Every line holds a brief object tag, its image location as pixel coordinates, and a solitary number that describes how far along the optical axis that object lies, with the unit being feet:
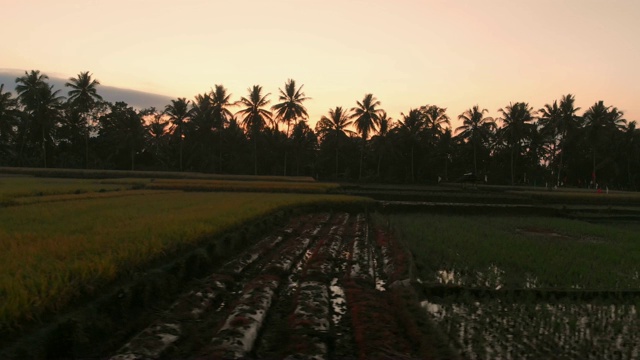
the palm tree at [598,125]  117.08
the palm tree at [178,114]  115.75
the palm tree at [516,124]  122.11
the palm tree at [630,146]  127.24
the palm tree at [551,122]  120.47
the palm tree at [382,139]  126.41
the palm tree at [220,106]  120.16
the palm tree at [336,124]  124.98
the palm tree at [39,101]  110.11
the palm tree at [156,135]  129.90
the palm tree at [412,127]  126.52
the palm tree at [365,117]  124.47
